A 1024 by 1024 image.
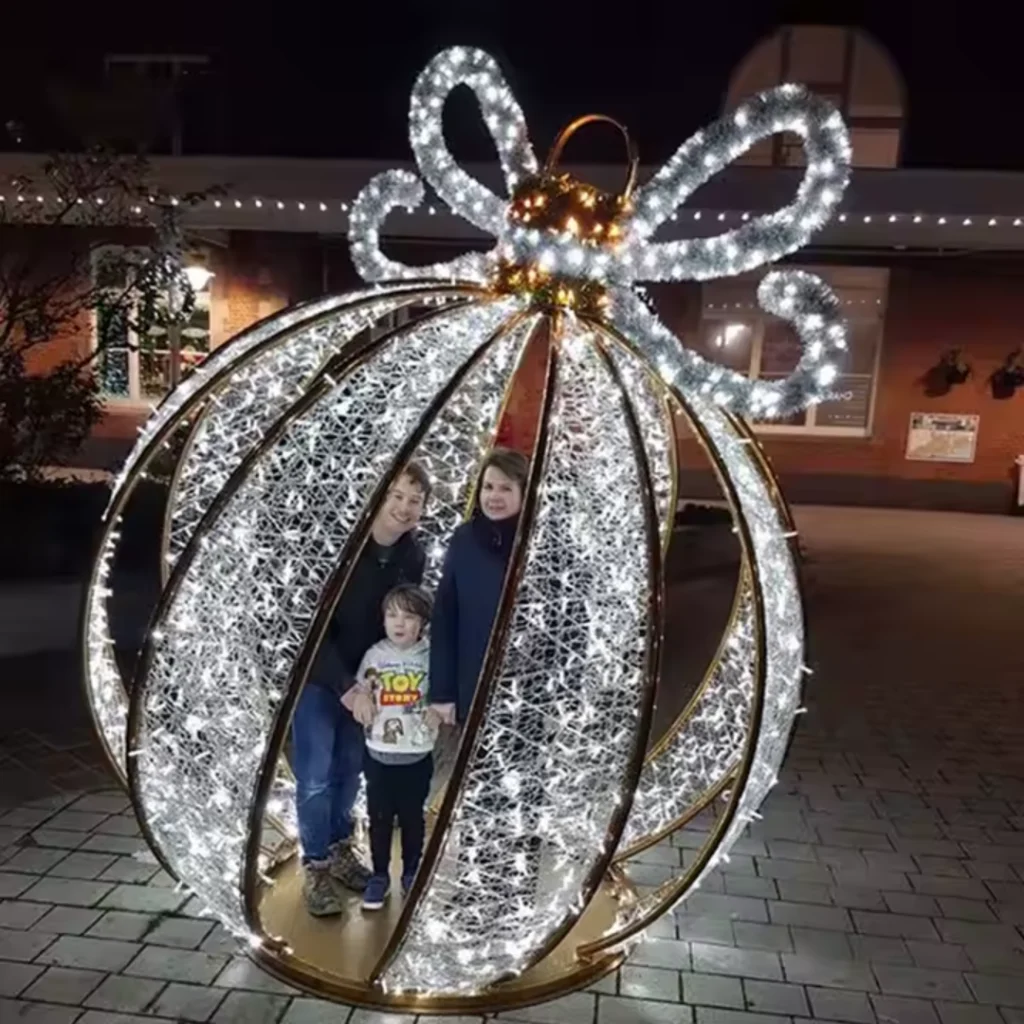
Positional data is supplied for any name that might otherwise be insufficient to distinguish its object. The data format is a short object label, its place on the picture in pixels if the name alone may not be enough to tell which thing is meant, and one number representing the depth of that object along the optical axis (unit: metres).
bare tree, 8.29
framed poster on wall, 13.46
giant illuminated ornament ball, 2.68
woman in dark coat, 3.08
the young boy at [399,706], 3.10
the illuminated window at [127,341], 8.49
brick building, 12.90
